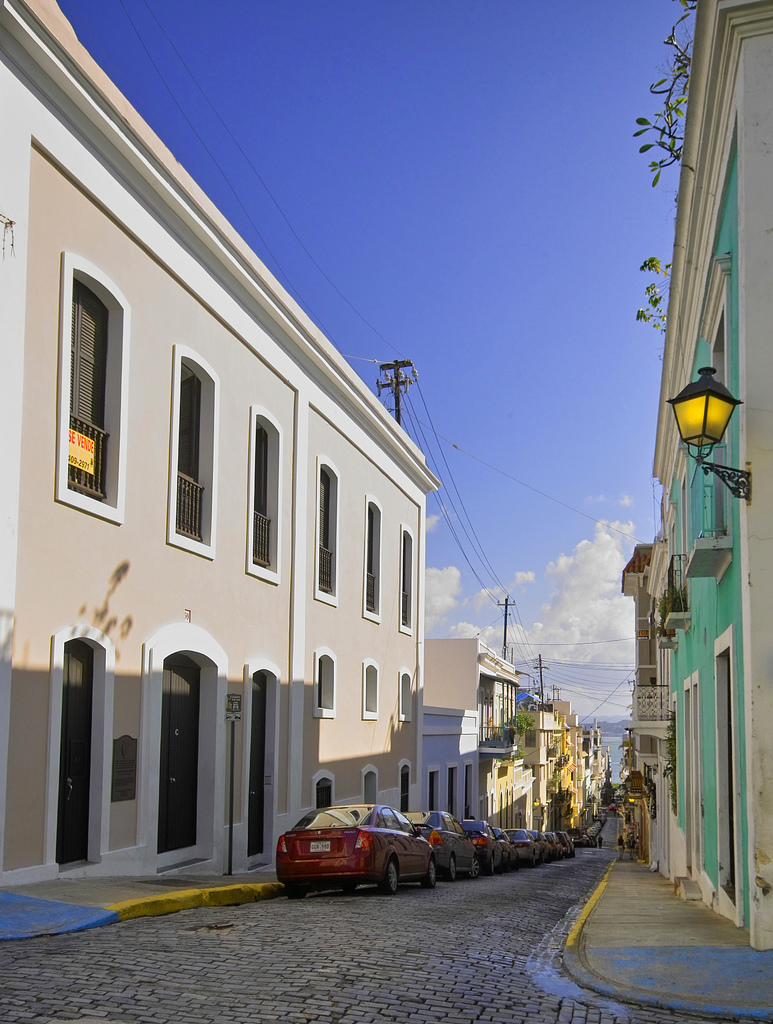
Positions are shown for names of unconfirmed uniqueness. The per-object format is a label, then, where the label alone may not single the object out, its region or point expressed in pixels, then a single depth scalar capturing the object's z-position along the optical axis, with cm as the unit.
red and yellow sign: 1234
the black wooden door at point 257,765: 1783
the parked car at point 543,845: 3394
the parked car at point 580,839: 6425
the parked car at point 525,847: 3019
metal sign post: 1471
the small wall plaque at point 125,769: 1288
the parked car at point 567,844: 4281
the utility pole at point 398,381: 3709
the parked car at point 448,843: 1912
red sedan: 1380
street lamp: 830
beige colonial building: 1119
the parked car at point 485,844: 2380
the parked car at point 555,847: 3759
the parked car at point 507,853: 2684
